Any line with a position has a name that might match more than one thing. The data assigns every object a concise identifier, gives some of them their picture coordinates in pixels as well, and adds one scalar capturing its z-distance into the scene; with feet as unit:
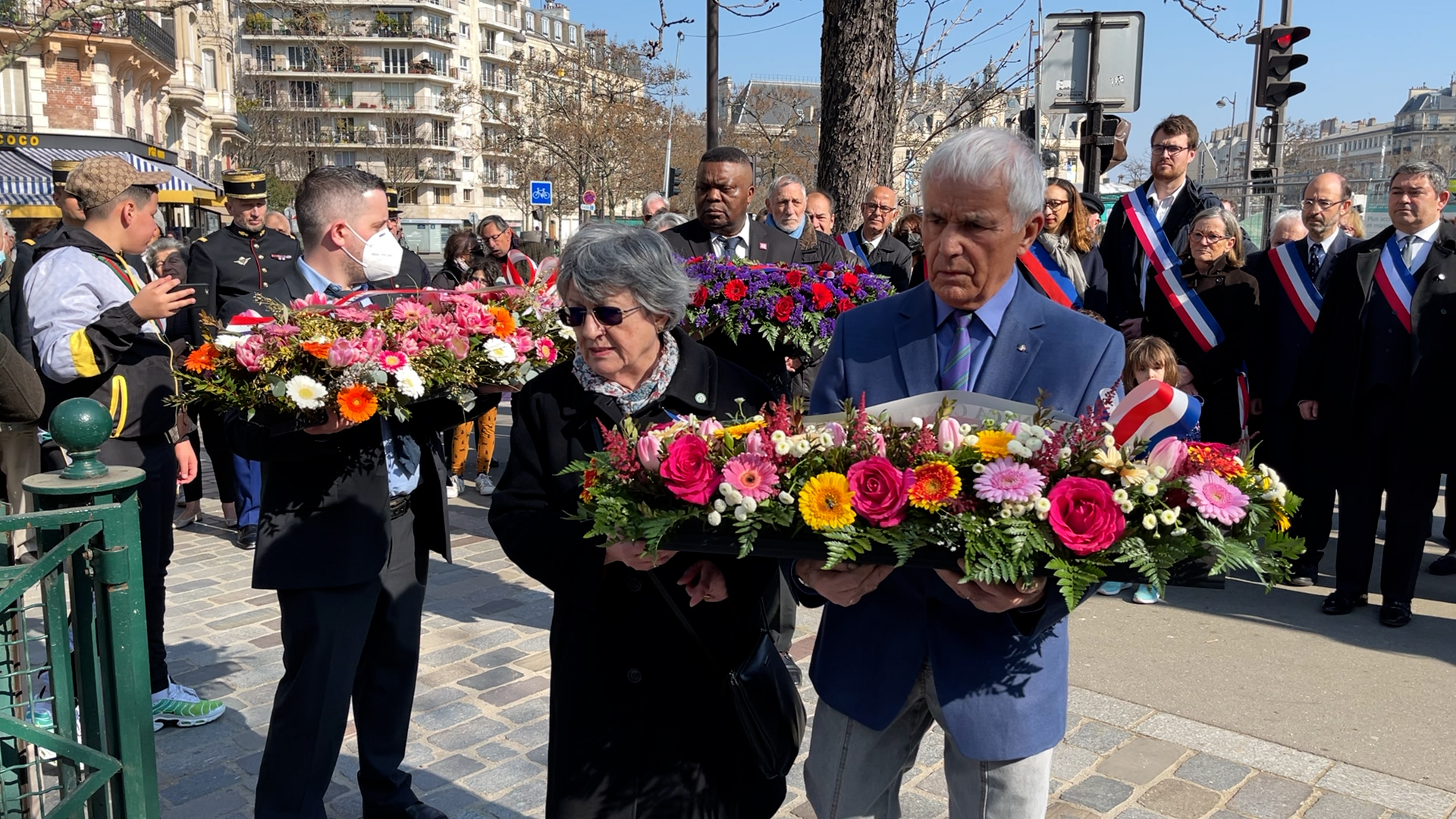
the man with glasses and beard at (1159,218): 22.56
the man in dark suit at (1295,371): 22.89
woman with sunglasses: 8.89
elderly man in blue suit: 7.63
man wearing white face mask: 11.29
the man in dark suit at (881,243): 26.71
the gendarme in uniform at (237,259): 27.04
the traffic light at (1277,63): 39.70
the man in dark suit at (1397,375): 20.13
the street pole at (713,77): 54.90
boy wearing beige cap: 14.11
